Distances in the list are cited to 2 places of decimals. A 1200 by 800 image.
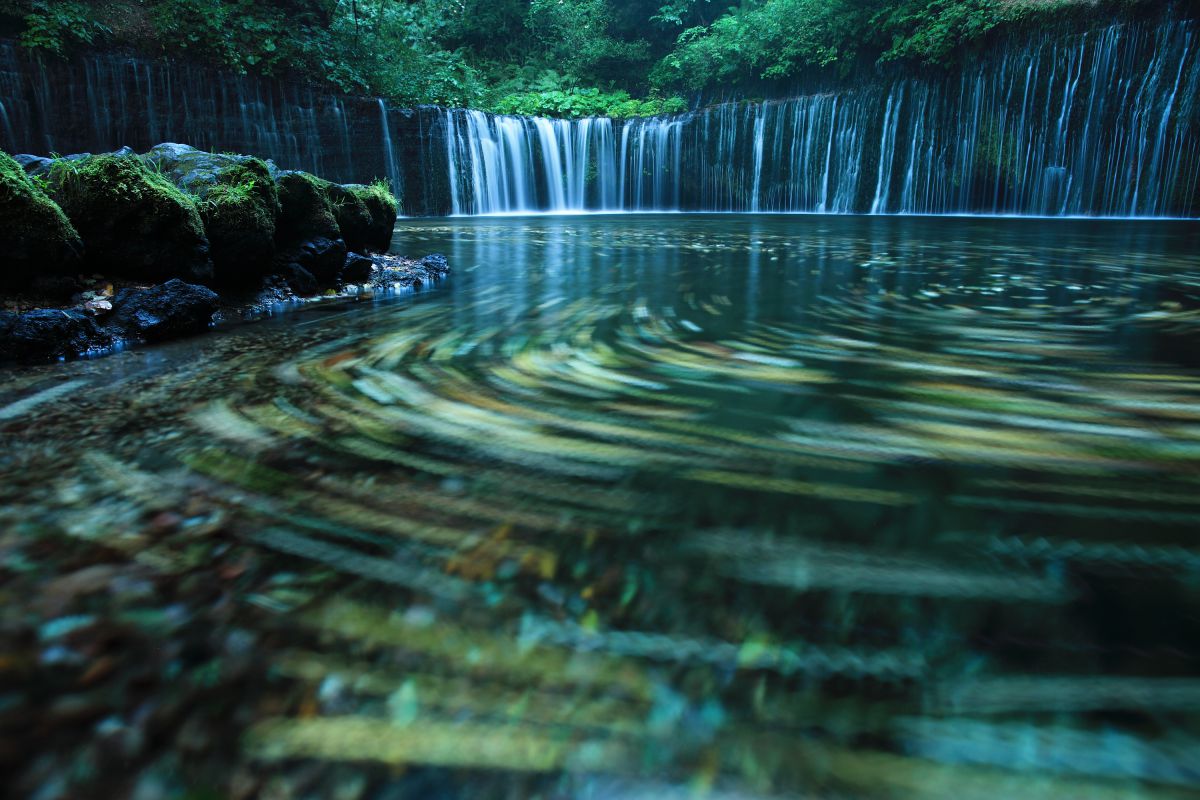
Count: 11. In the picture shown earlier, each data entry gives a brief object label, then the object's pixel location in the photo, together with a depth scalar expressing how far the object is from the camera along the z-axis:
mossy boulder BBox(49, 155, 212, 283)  4.46
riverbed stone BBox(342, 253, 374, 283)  6.55
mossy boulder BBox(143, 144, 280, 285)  5.21
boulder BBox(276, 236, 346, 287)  6.11
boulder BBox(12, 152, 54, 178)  4.92
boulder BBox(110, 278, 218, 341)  4.16
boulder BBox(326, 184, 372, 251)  7.11
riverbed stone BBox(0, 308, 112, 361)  3.52
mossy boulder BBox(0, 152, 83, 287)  3.91
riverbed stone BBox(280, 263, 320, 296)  5.86
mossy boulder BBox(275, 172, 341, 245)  6.10
